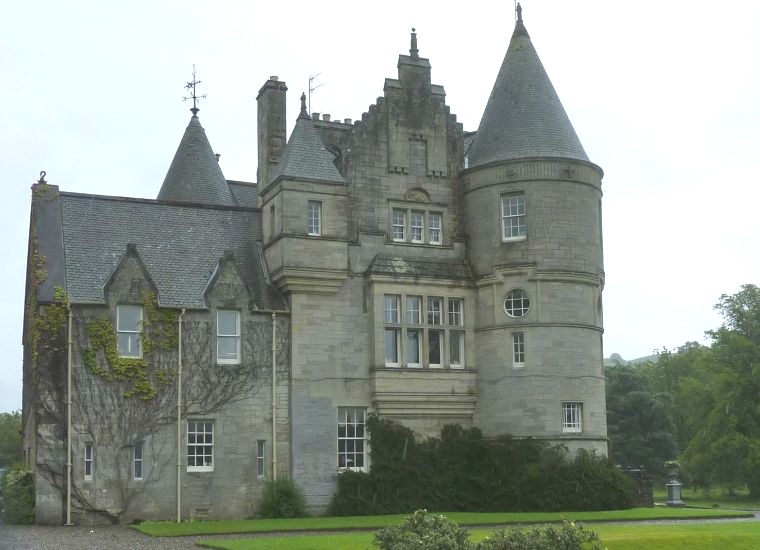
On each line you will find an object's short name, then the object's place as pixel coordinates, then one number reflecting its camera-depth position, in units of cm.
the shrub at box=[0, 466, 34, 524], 3138
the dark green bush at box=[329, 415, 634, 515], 3459
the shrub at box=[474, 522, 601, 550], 1977
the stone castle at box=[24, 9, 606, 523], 3253
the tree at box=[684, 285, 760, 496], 5553
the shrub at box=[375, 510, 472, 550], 1923
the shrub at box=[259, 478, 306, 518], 3328
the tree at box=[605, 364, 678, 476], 6812
